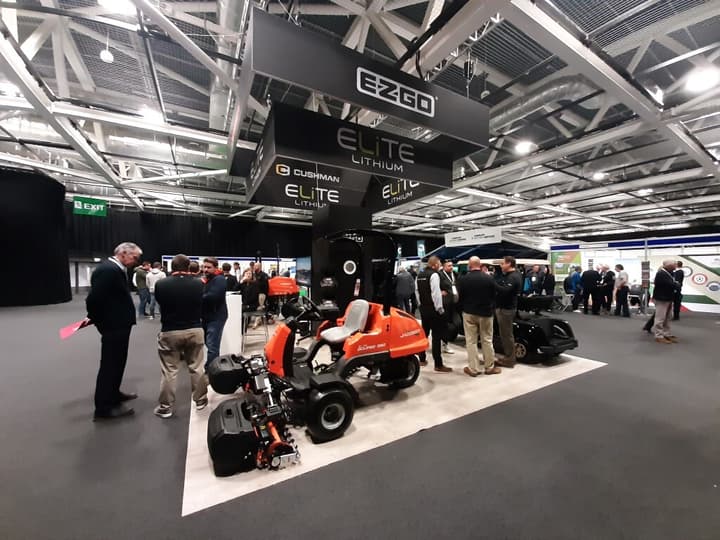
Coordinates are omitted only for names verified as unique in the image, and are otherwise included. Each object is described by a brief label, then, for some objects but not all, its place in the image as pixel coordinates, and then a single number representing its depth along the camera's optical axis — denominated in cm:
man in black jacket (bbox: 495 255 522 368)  420
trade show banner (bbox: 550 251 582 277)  1172
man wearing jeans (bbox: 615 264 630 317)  895
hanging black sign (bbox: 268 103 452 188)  292
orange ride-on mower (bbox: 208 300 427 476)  204
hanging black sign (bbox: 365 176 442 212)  516
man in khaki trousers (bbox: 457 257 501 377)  391
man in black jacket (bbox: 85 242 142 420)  267
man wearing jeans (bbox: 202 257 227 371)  350
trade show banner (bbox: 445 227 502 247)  1108
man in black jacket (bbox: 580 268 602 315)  939
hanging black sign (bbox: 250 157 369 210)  450
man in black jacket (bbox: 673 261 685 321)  809
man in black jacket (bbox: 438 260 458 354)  470
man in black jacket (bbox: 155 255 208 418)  273
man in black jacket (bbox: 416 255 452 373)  412
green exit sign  952
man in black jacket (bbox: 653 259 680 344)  539
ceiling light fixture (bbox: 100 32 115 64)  333
